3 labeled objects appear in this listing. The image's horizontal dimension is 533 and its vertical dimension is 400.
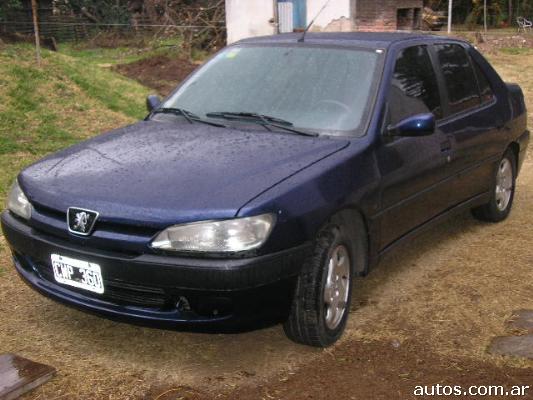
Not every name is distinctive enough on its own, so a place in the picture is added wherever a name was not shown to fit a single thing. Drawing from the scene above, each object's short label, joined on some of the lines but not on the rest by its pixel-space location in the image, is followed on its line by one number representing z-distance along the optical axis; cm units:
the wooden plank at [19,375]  318
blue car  306
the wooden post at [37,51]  1059
